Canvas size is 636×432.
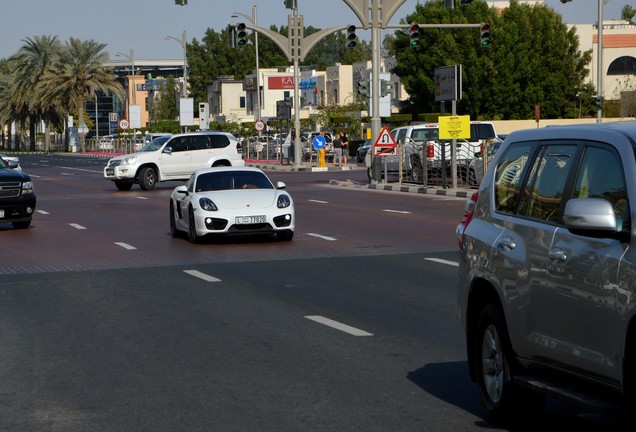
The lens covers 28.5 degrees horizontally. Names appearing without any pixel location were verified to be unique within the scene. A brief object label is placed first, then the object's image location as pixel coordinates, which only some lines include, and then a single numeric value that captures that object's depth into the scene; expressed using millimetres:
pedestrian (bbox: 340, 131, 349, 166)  63966
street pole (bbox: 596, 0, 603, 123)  53219
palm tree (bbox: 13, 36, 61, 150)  110562
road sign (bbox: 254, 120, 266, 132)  75388
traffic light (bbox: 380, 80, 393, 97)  44656
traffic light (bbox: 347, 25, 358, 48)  46853
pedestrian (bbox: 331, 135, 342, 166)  63406
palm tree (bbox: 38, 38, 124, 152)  106625
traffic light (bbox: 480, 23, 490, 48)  44500
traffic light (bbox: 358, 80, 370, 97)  45750
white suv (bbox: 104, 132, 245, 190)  43875
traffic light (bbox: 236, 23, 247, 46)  46812
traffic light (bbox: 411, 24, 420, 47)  44562
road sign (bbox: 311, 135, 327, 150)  56938
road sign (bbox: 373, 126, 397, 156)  40219
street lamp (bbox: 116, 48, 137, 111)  110750
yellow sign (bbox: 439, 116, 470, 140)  35125
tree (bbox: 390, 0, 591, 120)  86688
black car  25734
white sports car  21188
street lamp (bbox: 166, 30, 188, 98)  89206
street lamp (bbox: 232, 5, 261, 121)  70919
